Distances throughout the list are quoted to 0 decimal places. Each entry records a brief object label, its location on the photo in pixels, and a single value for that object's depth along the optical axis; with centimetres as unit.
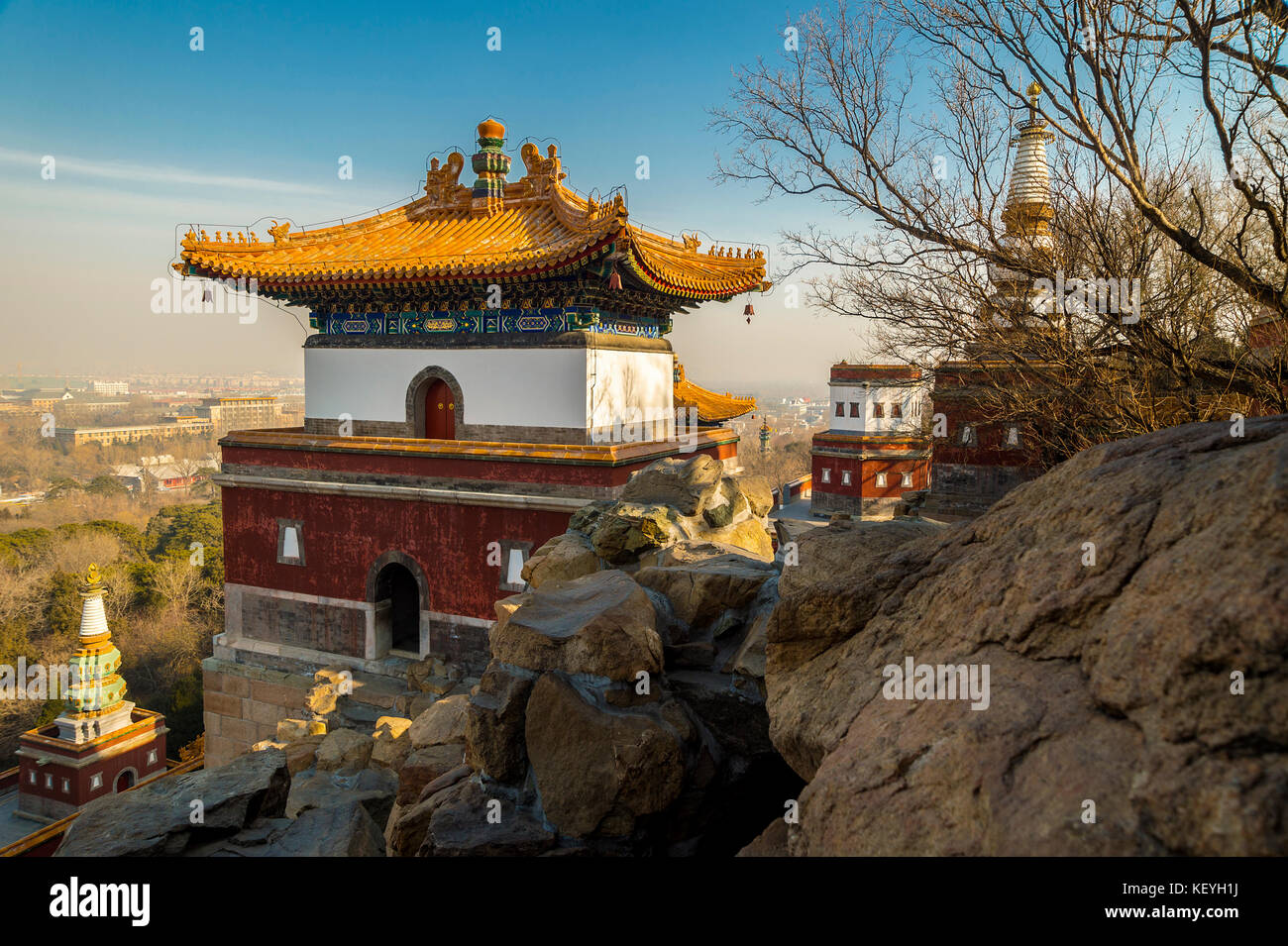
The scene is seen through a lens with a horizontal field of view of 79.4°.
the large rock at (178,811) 390
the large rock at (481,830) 351
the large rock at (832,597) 338
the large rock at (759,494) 932
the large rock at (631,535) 673
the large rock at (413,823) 407
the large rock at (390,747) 839
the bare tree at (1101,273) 586
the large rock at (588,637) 393
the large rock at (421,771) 522
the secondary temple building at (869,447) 2564
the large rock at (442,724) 613
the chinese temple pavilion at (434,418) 1182
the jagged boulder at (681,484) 775
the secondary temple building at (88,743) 1543
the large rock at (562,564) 663
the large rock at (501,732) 388
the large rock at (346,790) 612
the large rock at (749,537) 758
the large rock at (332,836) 424
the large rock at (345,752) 873
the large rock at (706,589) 485
